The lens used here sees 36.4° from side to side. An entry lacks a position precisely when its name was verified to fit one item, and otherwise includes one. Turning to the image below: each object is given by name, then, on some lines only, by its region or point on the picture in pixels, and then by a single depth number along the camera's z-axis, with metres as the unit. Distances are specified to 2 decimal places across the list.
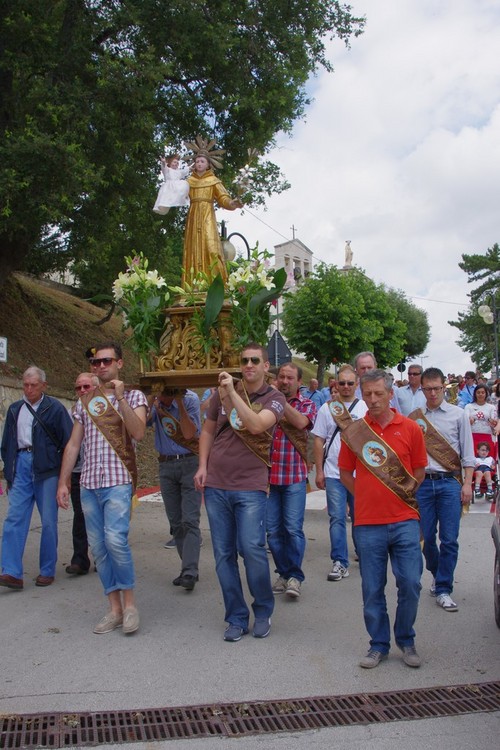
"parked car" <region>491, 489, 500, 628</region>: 5.50
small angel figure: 6.78
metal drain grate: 3.79
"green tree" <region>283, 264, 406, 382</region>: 35.66
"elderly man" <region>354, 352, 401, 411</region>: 7.00
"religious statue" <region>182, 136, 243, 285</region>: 6.63
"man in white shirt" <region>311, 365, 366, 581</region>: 6.95
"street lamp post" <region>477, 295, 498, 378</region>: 26.55
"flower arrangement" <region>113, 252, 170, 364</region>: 5.89
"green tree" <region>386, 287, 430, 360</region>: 75.19
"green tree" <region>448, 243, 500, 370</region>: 59.97
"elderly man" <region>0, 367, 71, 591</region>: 6.59
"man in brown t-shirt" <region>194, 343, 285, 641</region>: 5.22
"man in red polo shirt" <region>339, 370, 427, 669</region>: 4.74
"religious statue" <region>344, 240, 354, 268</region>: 81.06
